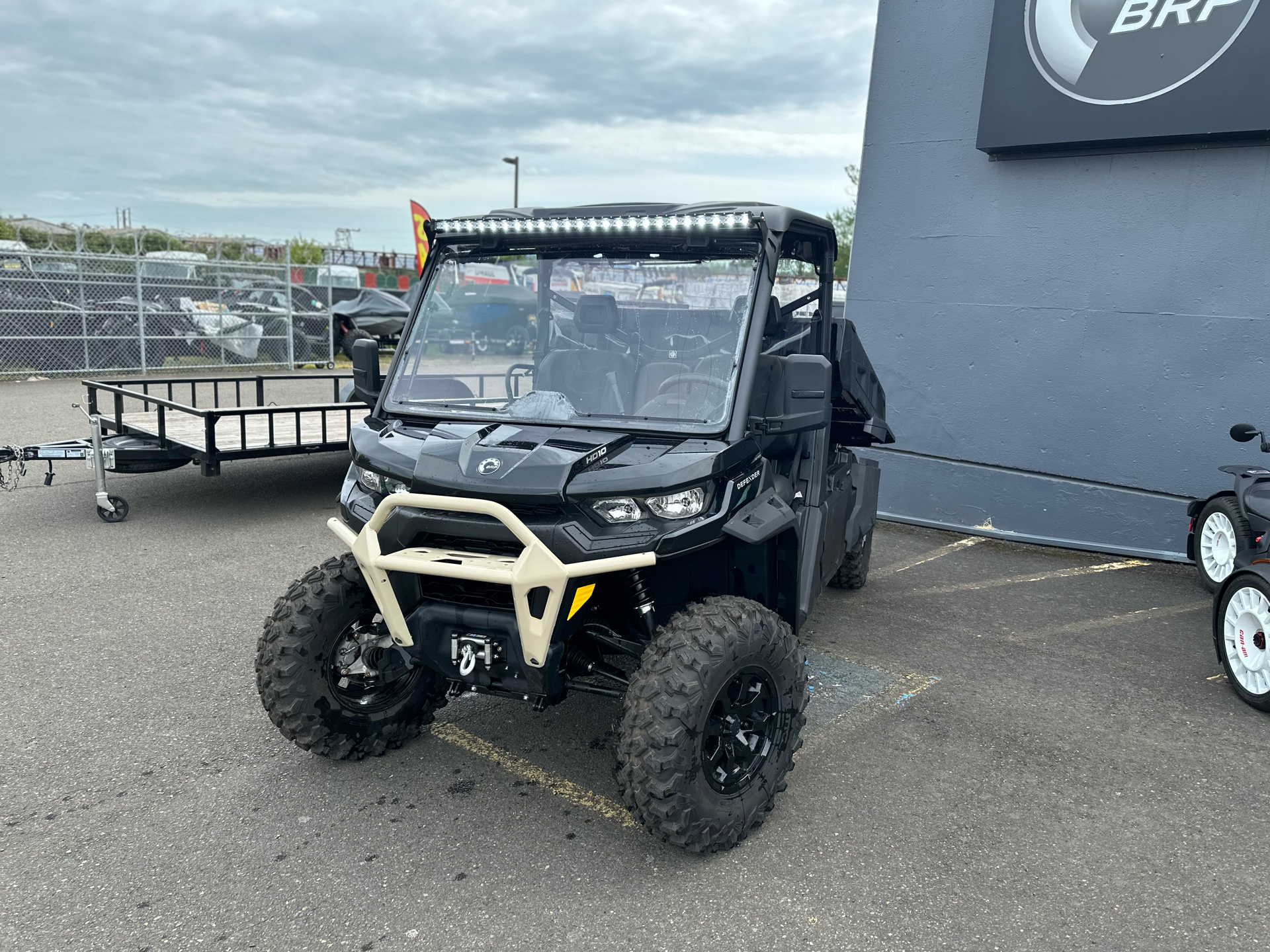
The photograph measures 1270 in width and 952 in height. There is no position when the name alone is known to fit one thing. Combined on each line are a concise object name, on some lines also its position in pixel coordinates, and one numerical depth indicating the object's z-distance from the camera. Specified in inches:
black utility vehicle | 126.1
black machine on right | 189.8
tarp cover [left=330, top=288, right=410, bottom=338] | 840.3
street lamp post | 1448.1
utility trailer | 293.3
